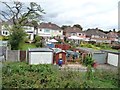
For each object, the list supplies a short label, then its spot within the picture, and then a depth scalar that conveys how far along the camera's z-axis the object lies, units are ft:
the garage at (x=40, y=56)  23.73
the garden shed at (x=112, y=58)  27.40
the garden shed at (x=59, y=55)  25.26
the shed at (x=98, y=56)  28.59
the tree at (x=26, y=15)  44.11
